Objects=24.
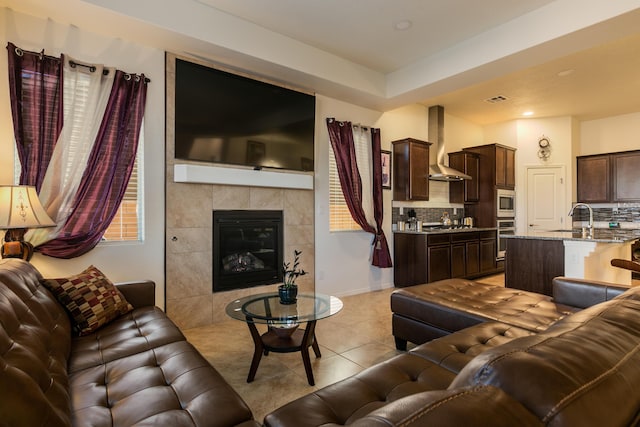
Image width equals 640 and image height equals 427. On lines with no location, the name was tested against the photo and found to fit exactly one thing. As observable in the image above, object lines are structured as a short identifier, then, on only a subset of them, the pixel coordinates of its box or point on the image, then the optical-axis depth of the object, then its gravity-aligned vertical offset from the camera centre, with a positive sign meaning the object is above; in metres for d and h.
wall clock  6.81 +1.35
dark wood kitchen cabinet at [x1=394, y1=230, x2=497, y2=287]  5.02 -0.68
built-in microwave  6.51 +0.22
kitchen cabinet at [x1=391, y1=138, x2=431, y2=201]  5.38 +0.74
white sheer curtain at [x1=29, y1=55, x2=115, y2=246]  2.81 +0.67
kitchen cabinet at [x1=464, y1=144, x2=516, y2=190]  6.40 +0.98
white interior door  6.72 +0.33
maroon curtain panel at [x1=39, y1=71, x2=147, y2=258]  2.89 +0.39
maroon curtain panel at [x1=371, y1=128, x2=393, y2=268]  5.09 +0.09
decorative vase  2.58 -0.62
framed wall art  5.35 +0.73
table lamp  2.30 -0.01
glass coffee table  2.22 -0.70
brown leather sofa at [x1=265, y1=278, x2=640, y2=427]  0.55 -0.32
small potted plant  2.58 -0.61
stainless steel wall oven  6.51 -0.29
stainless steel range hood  6.07 +1.48
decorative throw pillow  2.07 -0.56
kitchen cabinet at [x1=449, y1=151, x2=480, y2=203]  6.44 +0.65
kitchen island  3.59 -0.50
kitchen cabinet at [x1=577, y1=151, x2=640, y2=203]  6.23 +0.71
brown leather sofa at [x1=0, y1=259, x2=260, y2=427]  0.98 -0.72
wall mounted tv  3.50 +1.08
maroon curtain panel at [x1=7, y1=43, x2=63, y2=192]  2.67 +0.89
